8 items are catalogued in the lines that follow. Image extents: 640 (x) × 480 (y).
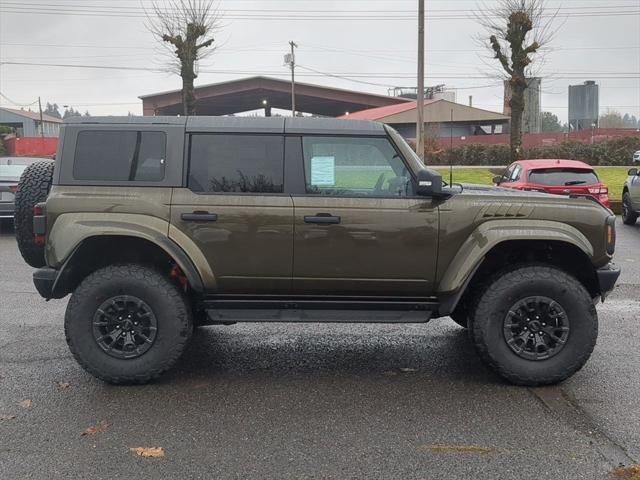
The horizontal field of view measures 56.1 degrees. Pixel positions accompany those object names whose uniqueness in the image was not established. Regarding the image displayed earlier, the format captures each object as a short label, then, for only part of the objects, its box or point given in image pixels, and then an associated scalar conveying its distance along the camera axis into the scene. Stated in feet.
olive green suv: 14.14
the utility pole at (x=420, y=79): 60.34
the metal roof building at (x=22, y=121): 231.50
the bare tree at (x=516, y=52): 74.59
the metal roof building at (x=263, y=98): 138.41
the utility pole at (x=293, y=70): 133.31
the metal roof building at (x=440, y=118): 125.70
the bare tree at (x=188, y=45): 79.97
